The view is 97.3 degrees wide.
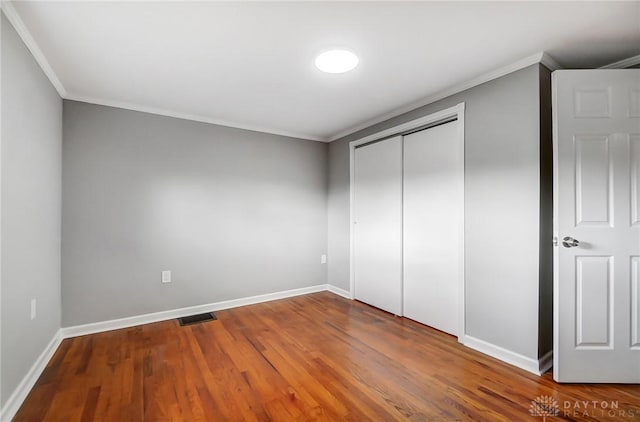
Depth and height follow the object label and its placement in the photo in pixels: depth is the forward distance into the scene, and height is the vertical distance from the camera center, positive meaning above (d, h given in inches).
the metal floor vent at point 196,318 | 116.3 -45.9
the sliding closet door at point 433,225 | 101.9 -5.8
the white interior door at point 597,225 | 71.9 -4.1
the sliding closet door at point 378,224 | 124.6 -6.7
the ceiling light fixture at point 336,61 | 77.4 +42.8
